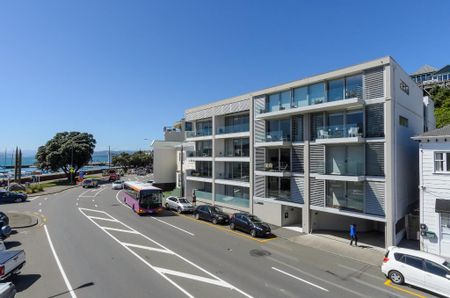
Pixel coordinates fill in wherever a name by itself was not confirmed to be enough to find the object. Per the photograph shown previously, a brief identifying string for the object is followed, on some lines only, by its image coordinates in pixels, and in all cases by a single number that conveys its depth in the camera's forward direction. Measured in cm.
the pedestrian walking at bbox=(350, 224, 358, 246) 1916
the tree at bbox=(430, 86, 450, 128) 3693
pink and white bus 2720
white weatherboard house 1678
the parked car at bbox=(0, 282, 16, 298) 903
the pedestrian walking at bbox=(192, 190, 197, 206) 3362
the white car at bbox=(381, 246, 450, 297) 1209
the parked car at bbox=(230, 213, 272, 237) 2084
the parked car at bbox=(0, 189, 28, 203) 3478
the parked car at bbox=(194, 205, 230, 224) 2472
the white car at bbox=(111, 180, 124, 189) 5097
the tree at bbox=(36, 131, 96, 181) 5525
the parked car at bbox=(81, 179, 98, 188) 5247
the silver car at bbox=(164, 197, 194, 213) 2912
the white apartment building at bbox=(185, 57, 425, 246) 1833
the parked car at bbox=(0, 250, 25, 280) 1112
